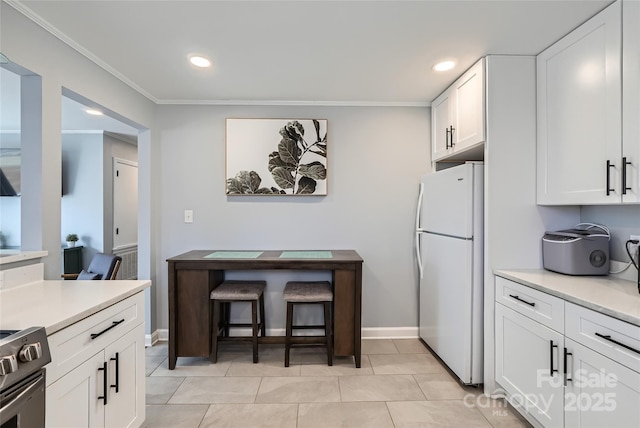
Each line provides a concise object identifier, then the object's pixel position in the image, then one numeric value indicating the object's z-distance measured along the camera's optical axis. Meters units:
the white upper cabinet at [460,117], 2.16
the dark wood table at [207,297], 2.47
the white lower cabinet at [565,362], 1.21
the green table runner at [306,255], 2.58
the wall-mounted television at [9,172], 3.86
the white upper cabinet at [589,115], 1.51
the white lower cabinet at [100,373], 1.14
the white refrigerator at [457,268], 2.12
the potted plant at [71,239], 4.02
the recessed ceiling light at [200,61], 2.14
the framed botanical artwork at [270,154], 2.98
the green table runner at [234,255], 2.56
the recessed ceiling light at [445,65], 2.19
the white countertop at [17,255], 1.50
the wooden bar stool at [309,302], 2.46
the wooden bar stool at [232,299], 2.50
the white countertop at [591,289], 1.25
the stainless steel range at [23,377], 0.87
